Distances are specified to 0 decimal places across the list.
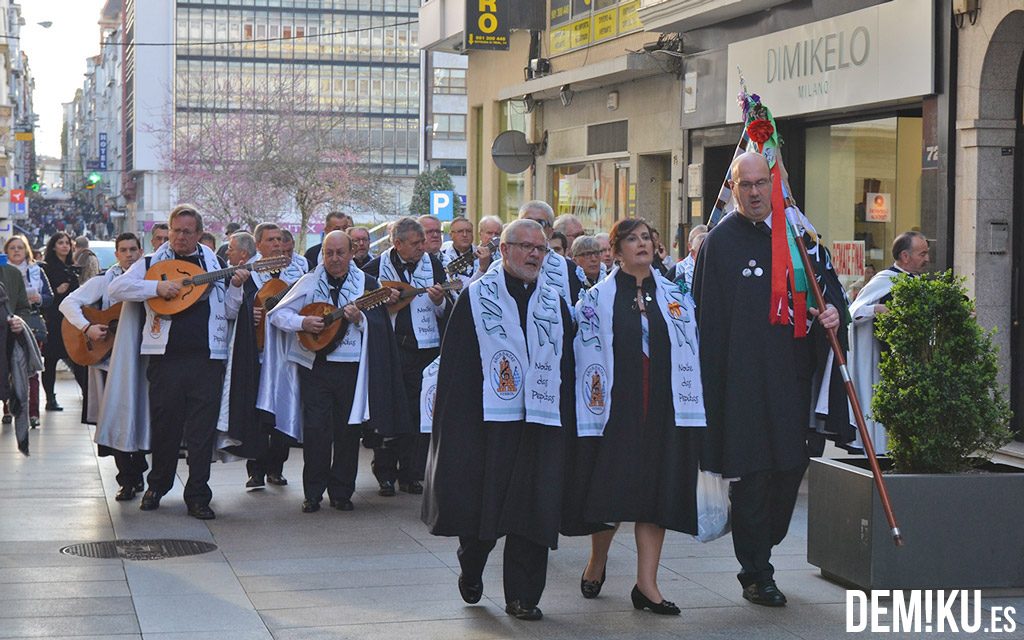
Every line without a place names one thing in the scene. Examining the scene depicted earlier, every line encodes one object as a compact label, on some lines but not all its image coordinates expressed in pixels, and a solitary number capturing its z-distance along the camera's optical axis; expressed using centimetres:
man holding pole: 739
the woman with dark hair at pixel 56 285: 1739
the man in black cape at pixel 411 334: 1122
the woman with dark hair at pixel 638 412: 709
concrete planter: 728
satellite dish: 2342
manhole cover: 878
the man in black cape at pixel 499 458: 700
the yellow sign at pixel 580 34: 2231
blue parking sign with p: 3181
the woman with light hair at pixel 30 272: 1690
